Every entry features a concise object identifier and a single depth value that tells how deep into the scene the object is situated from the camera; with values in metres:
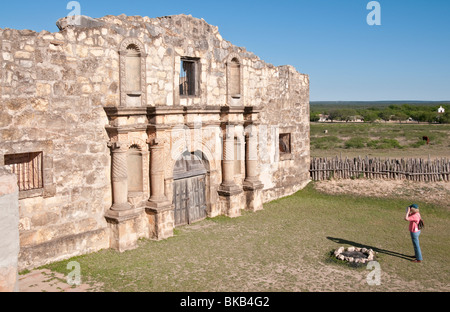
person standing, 9.31
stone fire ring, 9.43
